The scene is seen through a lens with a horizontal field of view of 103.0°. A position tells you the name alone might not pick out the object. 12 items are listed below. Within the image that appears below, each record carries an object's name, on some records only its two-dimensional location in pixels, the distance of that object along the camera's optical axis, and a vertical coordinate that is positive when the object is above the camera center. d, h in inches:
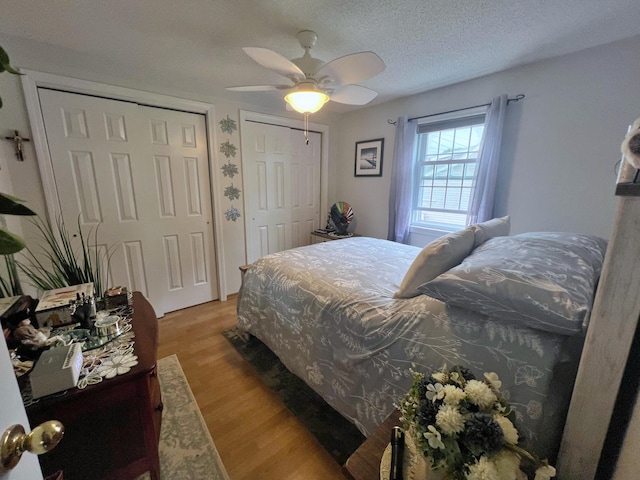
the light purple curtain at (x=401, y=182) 116.8 +3.2
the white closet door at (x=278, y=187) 124.2 +0.7
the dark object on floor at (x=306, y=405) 55.5 -54.1
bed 32.1 -22.5
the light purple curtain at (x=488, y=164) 89.9 +9.7
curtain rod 87.0 +31.5
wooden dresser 33.6 -34.3
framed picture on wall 132.9 +16.5
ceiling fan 56.6 +27.7
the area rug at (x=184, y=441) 49.6 -54.1
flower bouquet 21.9 -21.8
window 103.8 +8.5
